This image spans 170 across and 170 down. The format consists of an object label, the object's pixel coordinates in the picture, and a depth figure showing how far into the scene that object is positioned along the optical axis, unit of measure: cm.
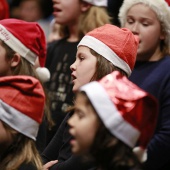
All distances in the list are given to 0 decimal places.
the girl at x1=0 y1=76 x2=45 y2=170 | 591
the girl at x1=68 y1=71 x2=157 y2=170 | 476
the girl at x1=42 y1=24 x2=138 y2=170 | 628
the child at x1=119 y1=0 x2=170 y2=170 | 655
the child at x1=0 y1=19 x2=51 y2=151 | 731
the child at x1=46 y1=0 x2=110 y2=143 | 805
